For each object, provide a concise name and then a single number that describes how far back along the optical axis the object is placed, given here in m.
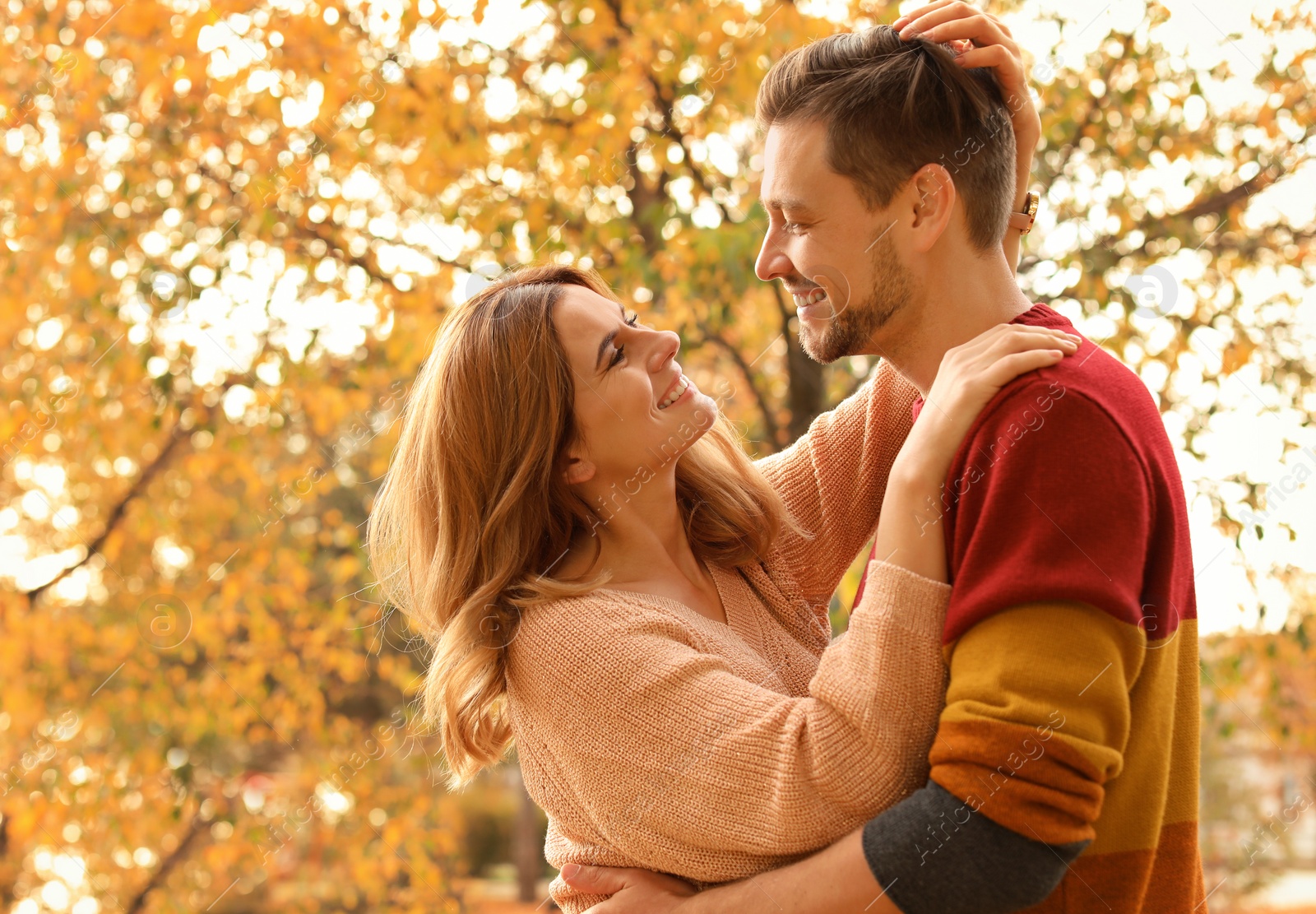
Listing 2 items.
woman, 1.33
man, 1.17
